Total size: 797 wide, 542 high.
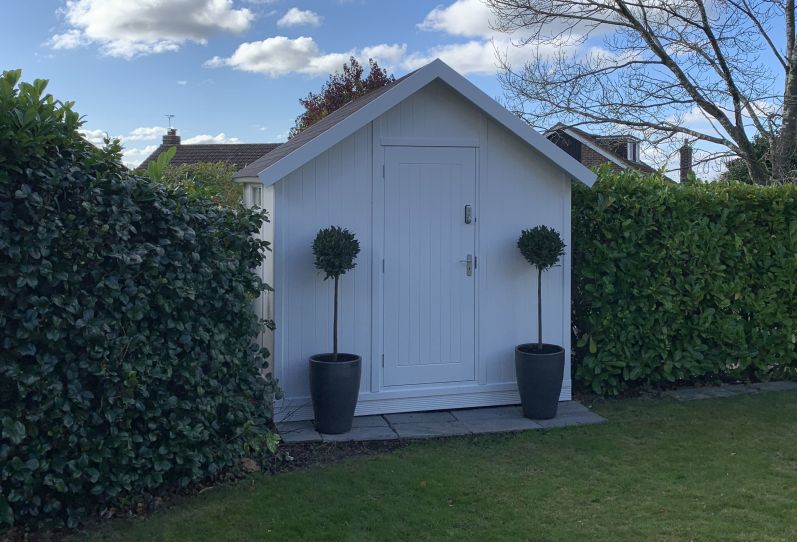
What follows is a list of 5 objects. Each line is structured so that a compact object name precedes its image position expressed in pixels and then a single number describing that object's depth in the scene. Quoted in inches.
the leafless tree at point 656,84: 490.3
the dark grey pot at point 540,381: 260.1
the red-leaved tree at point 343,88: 940.0
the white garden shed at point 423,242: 251.9
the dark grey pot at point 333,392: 238.1
